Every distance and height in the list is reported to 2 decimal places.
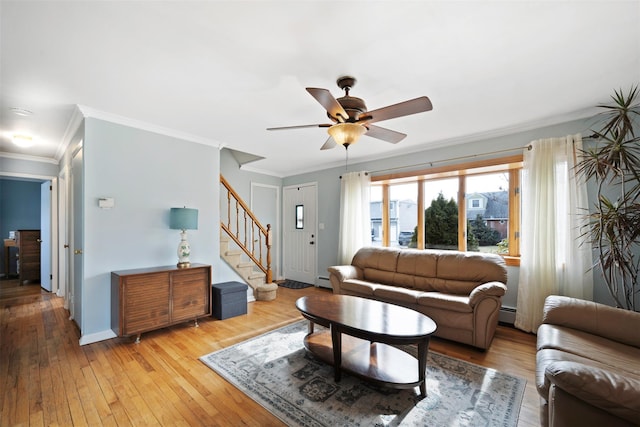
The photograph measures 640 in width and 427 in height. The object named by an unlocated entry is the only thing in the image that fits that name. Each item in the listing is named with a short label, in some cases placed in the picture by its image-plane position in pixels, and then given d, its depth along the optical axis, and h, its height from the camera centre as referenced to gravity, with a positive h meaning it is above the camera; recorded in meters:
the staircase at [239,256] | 4.42 -0.68
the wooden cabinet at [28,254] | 5.74 -0.81
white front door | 5.89 -0.40
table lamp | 3.41 -0.10
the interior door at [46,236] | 5.03 -0.37
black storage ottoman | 3.67 -1.17
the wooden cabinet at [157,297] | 2.88 -0.94
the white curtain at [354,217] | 4.87 -0.05
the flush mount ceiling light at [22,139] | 3.45 +1.00
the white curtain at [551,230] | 2.95 -0.19
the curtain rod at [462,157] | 3.39 +0.81
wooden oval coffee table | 2.01 -0.94
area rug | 1.80 -1.36
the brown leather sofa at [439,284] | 2.78 -0.92
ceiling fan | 2.04 +0.81
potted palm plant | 2.27 +0.00
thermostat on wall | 3.02 +0.15
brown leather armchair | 1.12 -0.86
